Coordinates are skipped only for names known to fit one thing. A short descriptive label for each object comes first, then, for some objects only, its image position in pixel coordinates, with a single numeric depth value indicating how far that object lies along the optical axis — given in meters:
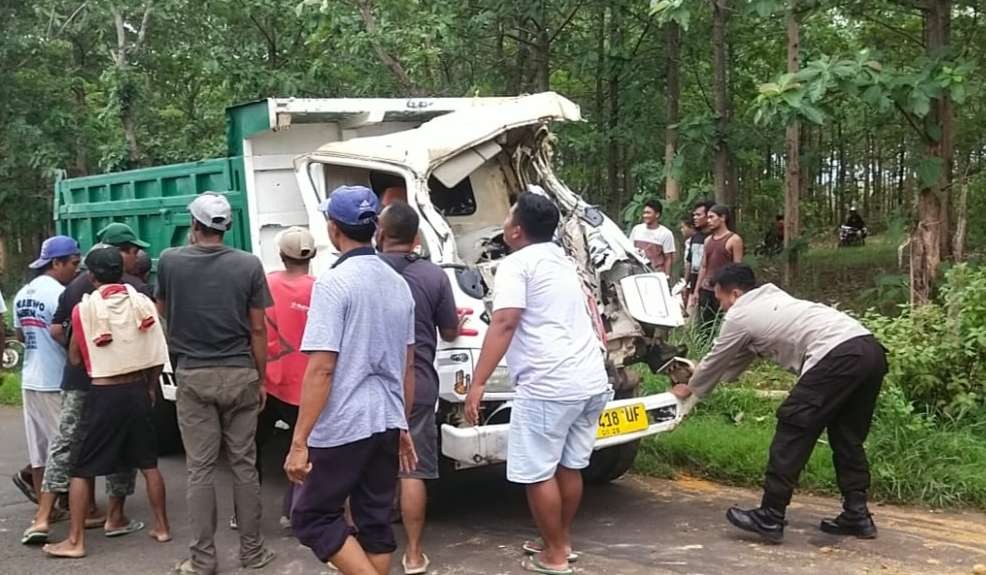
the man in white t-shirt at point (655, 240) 9.75
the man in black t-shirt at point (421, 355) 4.70
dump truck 5.22
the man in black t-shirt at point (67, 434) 5.28
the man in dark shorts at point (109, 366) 5.03
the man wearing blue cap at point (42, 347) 5.52
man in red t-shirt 5.14
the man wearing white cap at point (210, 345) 4.73
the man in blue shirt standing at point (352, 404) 3.54
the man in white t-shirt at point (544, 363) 4.51
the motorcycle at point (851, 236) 20.70
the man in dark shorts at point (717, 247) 8.36
